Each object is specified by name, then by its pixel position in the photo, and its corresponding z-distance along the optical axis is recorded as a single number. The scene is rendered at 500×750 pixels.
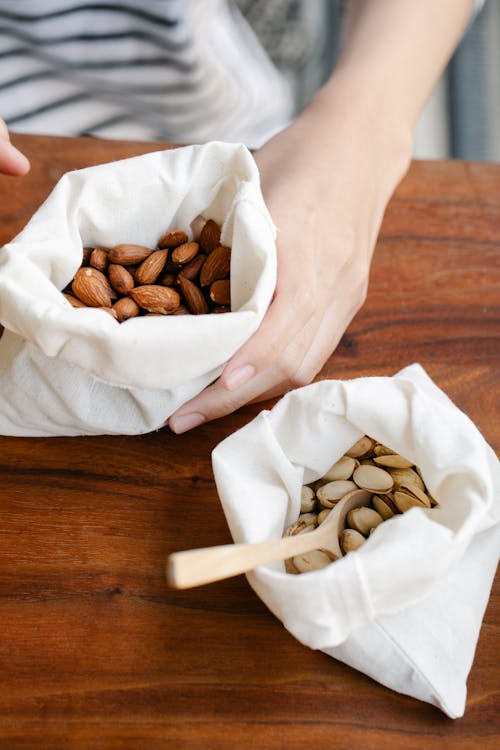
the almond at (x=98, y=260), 0.48
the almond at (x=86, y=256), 0.48
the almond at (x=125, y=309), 0.46
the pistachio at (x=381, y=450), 0.48
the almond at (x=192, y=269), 0.48
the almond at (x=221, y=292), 0.47
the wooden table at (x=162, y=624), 0.43
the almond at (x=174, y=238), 0.49
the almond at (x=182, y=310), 0.47
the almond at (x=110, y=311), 0.44
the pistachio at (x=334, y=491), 0.47
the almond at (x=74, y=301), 0.45
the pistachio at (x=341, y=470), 0.48
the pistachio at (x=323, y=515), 0.46
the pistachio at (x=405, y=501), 0.45
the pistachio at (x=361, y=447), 0.49
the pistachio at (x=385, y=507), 0.46
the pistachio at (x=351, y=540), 0.44
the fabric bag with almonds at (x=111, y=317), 0.40
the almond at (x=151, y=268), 0.47
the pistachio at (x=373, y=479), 0.46
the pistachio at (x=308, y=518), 0.47
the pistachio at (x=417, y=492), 0.45
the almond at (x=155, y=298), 0.46
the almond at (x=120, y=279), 0.46
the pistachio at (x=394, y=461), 0.47
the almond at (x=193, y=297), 0.47
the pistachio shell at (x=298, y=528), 0.45
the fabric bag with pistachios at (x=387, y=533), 0.40
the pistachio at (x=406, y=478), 0.46
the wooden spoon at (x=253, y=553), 0.35
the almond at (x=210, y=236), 0.49
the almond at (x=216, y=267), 0.47
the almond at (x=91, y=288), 0.46
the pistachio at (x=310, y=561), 0.44
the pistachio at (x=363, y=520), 0.45
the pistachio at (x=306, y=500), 0.48
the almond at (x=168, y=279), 0.48
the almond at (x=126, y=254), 0.48
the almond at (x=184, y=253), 0.48
